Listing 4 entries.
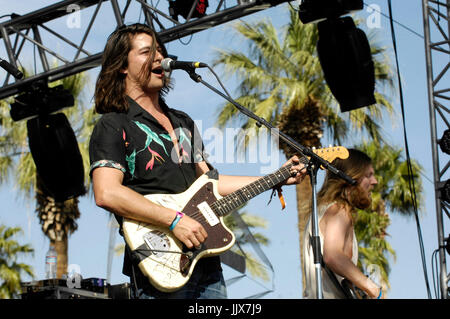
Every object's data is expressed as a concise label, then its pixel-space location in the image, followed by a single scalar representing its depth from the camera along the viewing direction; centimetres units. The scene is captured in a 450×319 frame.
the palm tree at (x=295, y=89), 1352
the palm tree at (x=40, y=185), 1562
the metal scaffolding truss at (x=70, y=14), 602
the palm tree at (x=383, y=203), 1612
